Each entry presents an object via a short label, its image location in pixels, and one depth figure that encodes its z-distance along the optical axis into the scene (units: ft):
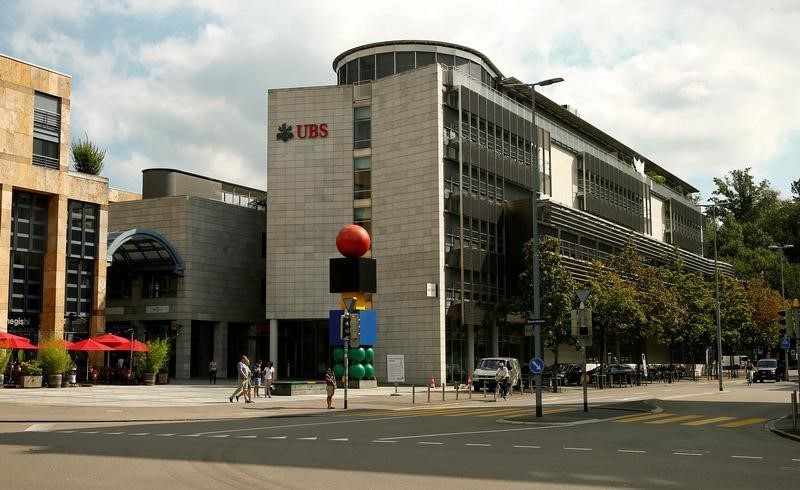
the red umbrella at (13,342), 143.53
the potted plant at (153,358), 172.24
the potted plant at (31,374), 148.77
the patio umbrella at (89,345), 160.50
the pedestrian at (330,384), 109.50
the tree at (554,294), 169.78
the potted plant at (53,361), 152.05
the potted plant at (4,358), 143.23
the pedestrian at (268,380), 133.08
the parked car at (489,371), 150.84
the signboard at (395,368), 134.92
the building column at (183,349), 207.92
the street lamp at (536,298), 86.48
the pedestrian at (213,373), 180.65
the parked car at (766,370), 219.82
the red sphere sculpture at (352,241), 150.41
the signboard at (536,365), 87.69
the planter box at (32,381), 148.46
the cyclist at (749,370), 204.23
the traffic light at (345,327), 107.55
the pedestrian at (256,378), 130.41
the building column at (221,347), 215.51
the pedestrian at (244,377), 116.57
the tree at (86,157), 194.80
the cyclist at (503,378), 129.49
